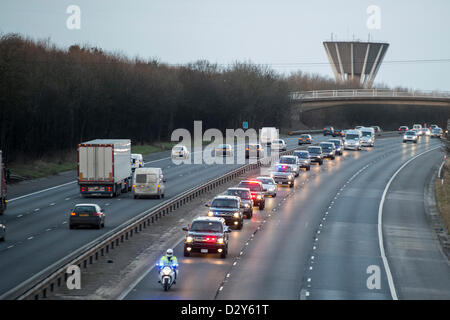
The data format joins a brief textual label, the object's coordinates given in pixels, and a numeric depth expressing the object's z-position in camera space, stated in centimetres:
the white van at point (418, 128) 14958
